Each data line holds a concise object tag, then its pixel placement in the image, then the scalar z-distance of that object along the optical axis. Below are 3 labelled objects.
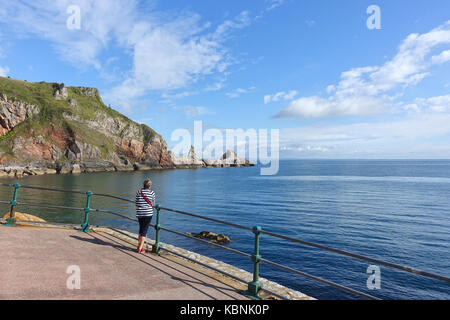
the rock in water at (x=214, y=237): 21.23
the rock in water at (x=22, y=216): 13.04
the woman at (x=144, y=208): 8.01
